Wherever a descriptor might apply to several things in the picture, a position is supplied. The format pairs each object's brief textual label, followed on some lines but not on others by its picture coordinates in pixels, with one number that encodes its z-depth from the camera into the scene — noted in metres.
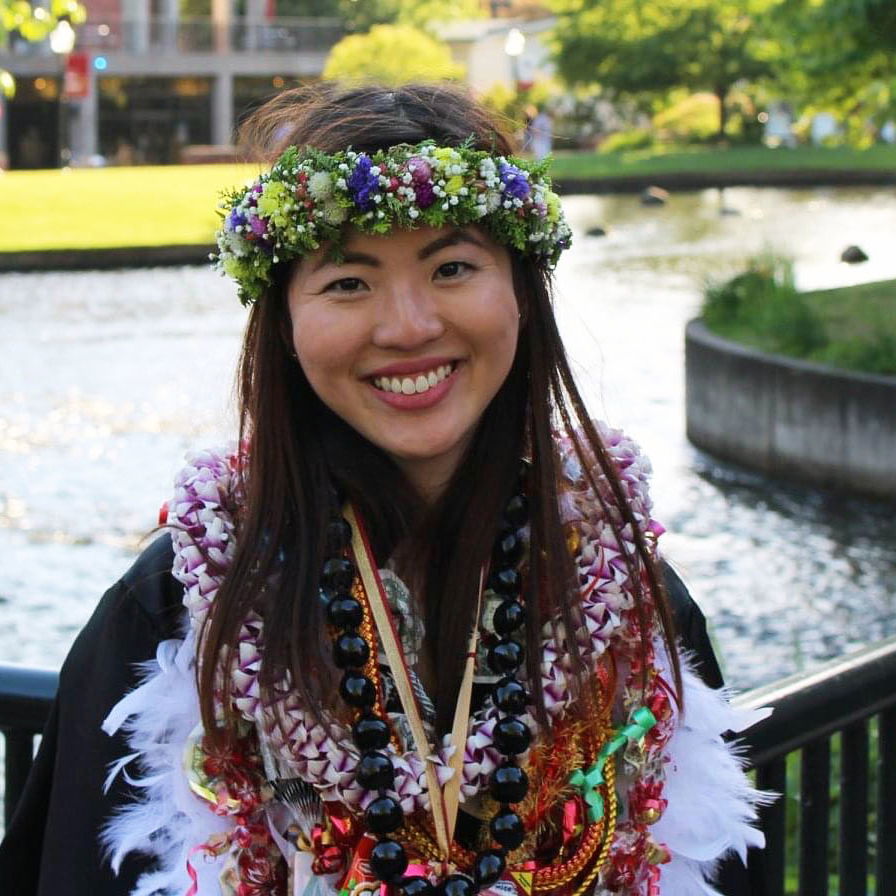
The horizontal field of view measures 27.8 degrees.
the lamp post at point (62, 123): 50.12
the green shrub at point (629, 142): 52.41
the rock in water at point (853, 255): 20.41
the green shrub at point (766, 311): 12.00
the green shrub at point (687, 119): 54.47
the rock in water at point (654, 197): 34.47
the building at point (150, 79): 57.81
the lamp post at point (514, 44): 45.84
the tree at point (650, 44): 50.06
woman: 2.18
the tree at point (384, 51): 45.84
